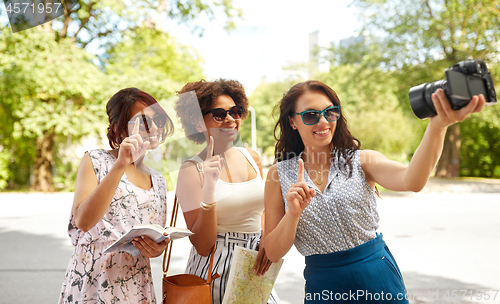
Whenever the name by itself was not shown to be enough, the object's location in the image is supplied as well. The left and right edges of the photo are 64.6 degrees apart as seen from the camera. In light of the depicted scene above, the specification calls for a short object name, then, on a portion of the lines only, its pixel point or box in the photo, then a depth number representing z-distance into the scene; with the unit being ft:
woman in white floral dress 5.58
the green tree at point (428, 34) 47.01
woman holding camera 5.36
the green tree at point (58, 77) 41.70
